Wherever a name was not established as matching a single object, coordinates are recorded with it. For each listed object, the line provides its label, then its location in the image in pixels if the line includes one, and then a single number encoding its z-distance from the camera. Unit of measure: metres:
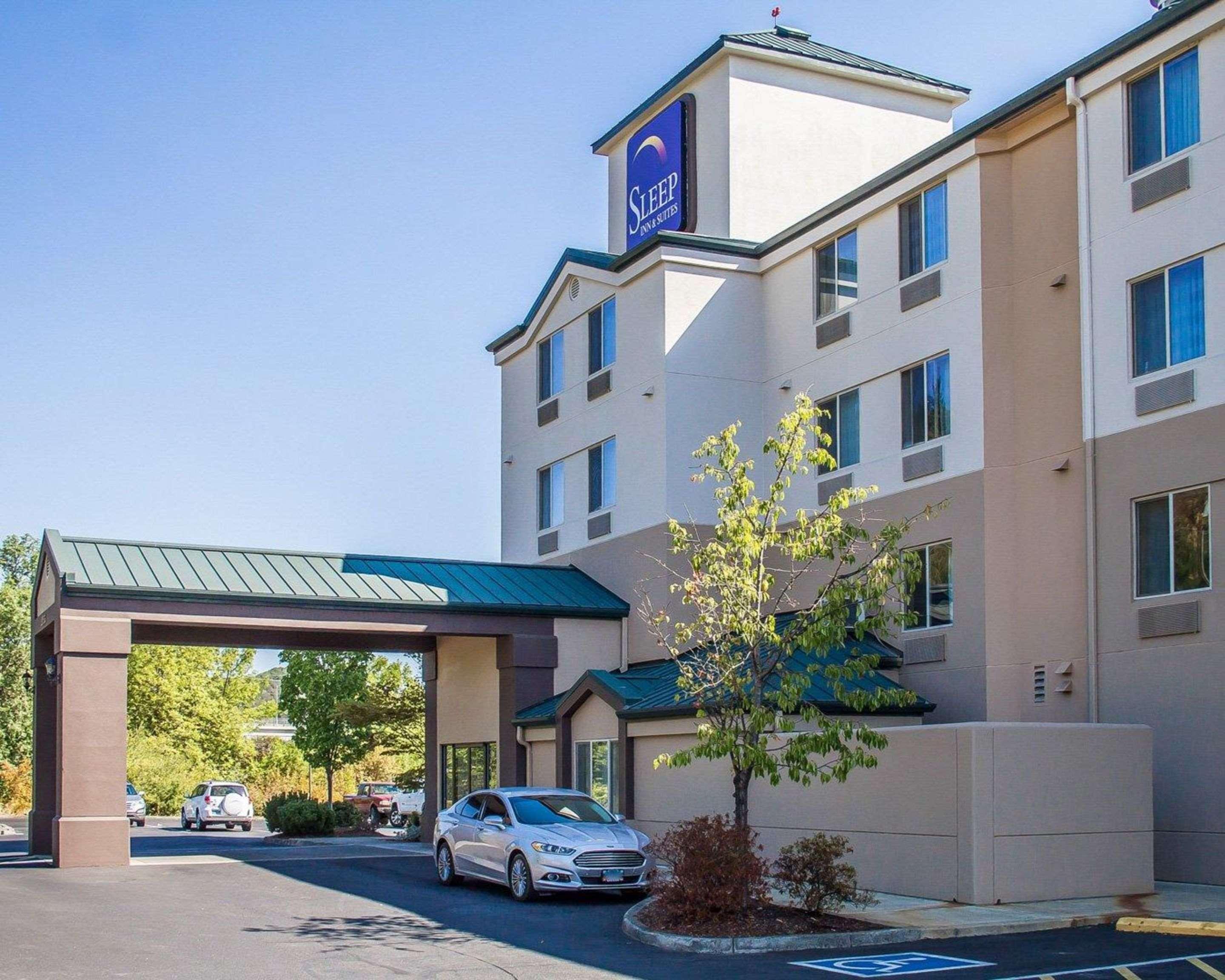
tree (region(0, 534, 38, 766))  51.62
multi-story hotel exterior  20.12
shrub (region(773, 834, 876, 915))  15.84
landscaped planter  14.70
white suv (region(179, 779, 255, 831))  45.88
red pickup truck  44.97
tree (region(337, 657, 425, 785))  41.16
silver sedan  18.78
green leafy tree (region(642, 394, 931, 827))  15.96
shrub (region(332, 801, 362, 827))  39.81
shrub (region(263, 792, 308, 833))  37.06
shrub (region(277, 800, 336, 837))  36.62
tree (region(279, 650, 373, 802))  53.50
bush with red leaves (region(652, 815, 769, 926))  15.39
